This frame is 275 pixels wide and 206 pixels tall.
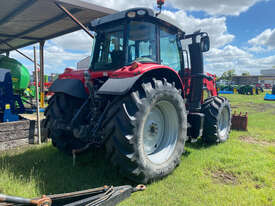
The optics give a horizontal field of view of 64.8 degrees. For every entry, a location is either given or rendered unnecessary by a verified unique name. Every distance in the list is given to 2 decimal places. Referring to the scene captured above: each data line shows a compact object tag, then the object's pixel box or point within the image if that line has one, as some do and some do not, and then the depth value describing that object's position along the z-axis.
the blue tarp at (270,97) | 18.25
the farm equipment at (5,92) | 5.98
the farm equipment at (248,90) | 25.25
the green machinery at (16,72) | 8.87
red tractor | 2.69
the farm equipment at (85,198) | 1.93
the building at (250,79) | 65.41
